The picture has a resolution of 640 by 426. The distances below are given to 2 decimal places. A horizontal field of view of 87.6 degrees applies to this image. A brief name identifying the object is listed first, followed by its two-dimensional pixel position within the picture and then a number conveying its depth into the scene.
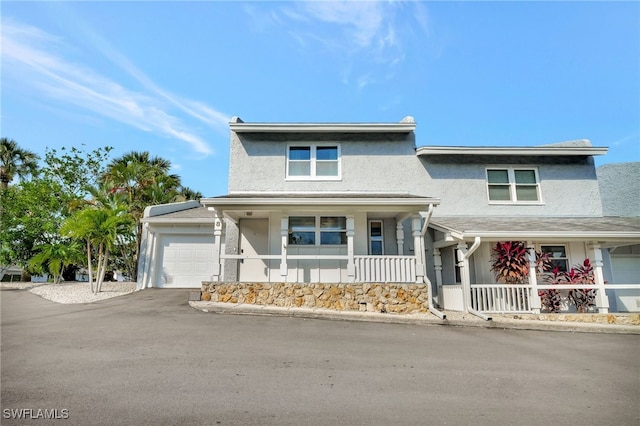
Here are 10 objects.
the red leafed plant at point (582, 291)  10.48
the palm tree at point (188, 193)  24.46
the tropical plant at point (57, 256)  13.88
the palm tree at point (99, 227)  11.67
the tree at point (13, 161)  20.64
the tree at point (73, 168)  19.66
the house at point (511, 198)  11.44
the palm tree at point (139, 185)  16.78
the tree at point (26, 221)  17.02
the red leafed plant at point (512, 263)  10.38
